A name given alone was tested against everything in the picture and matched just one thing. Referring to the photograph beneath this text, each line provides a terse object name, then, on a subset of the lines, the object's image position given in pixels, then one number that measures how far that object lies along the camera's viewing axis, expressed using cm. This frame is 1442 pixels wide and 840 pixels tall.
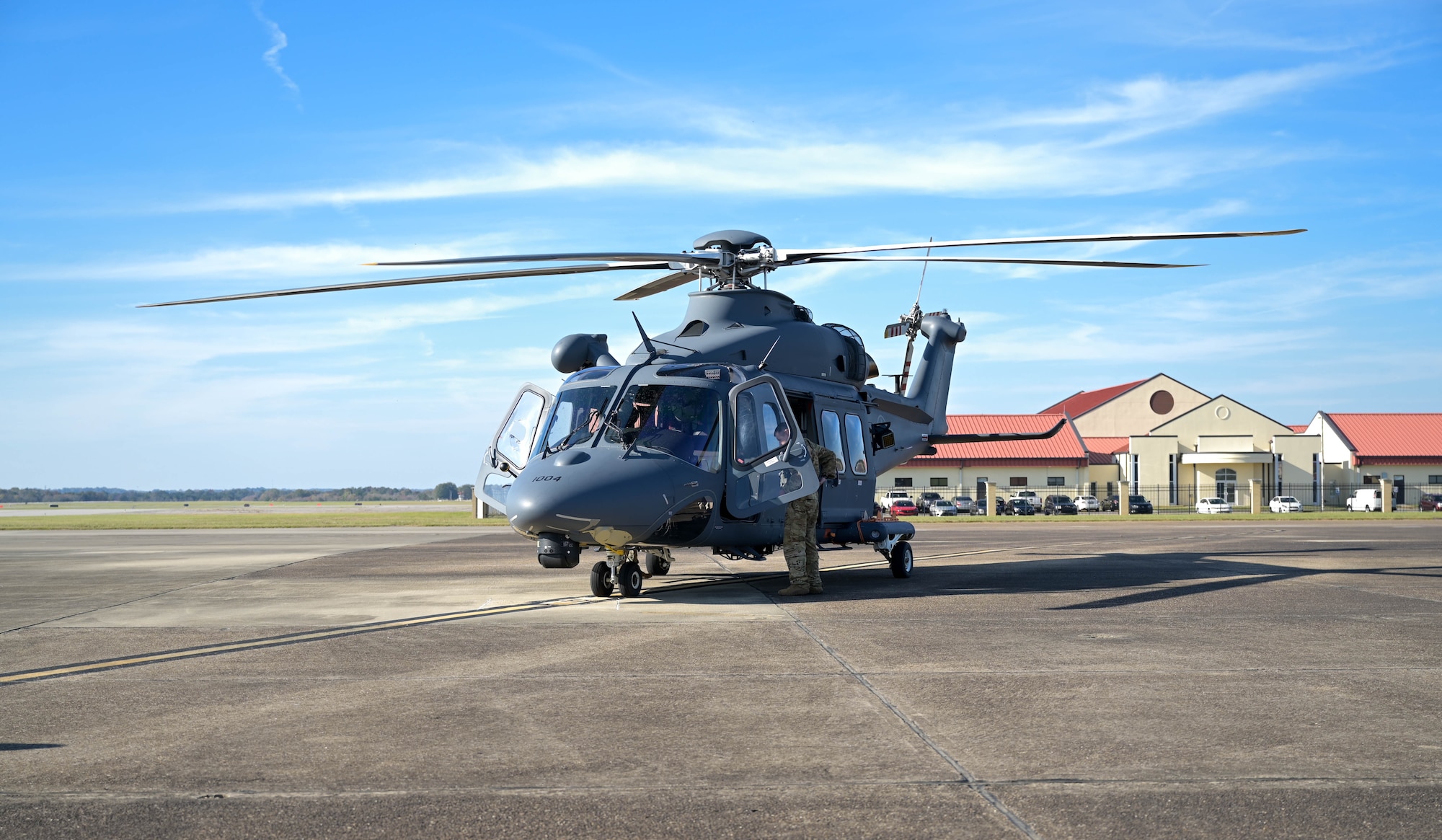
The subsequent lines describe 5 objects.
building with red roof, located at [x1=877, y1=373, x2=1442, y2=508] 6588
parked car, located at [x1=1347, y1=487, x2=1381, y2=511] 5884
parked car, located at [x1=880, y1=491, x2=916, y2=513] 5506
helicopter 1141
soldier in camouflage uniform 1306
